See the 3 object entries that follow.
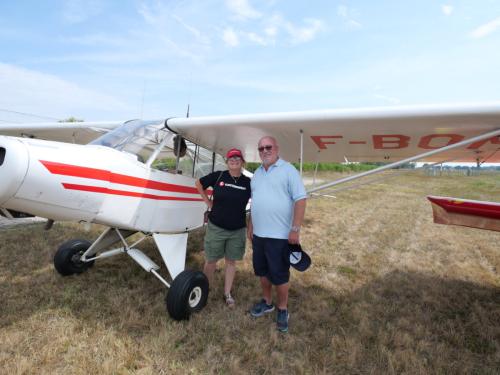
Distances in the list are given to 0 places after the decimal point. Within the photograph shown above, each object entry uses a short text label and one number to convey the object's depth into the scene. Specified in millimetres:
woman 2980
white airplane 2312
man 2547
